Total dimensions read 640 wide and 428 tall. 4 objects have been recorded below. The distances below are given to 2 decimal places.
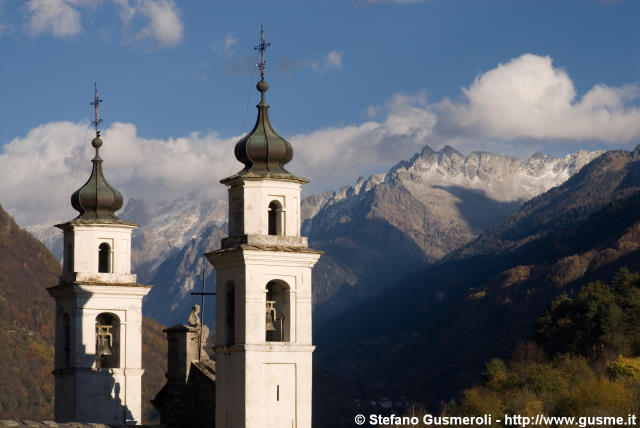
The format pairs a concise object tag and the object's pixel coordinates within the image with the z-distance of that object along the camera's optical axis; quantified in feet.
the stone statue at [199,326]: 173.88
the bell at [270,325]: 160.95
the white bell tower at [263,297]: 155.63
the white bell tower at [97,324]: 203.00
